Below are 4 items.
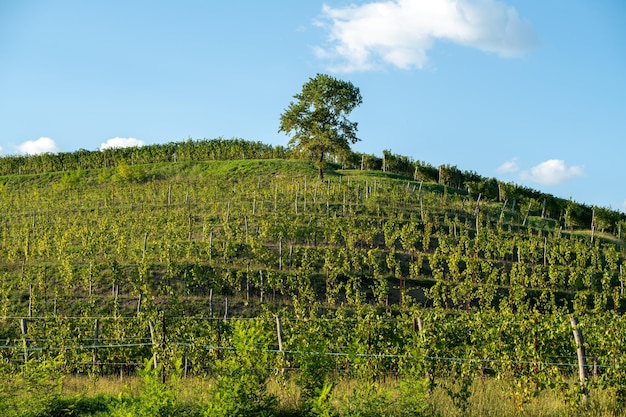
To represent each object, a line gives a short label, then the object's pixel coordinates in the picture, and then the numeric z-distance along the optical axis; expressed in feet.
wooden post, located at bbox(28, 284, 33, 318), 66.39
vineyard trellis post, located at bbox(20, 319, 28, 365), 45.08
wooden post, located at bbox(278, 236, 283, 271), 82.07
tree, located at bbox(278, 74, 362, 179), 139.95
